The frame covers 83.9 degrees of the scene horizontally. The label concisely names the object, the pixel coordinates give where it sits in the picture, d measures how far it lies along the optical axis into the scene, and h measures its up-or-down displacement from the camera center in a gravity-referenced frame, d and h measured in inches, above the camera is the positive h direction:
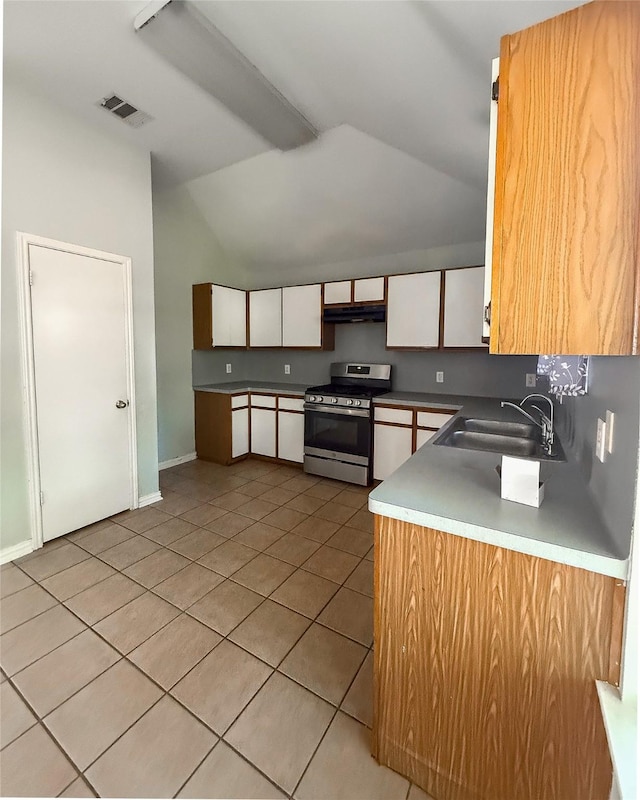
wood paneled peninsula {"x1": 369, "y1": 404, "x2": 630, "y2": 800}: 34.5 -28.9
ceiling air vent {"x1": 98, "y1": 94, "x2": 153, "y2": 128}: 94.5 +71.3
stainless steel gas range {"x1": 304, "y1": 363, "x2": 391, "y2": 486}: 141.0 -23.2
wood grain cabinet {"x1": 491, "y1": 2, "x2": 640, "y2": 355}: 30.9 +17.3
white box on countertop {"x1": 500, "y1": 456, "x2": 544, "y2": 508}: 42.6 -13.4
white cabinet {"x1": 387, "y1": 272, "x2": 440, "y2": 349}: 136.1 +23.7
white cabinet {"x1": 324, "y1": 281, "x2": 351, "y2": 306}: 153.7 +34.1
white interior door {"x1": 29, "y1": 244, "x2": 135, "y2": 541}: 96.3 -5.1
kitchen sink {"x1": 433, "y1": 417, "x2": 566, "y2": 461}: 74.3 -15.5
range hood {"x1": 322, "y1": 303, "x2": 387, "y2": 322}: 148.3 +24.5
